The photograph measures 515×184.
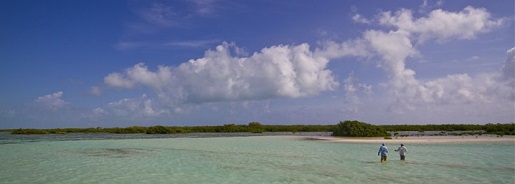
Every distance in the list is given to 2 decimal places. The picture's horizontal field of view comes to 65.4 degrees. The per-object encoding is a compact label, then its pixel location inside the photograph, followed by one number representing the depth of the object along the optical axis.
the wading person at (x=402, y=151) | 25.06
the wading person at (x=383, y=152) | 24.45
